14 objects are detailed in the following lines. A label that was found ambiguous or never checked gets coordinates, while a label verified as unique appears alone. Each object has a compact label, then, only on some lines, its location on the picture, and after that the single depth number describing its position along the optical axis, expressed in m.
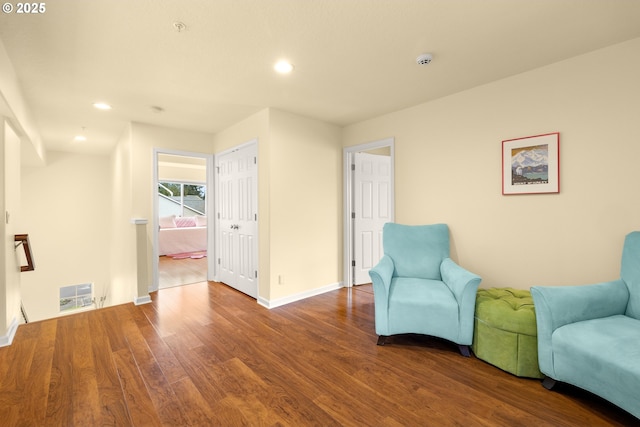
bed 7.37
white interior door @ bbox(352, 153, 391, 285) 4.28
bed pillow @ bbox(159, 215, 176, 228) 8.32
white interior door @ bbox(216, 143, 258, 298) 3.83
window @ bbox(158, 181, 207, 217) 8.69
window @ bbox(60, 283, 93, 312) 6.40
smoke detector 2.30
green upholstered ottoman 1.99
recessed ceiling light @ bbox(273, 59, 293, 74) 2.41
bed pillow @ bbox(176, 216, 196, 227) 8.38
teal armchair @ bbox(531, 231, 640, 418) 1.52
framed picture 2.46
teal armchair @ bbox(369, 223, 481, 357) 2.30
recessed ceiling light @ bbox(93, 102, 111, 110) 3.29
